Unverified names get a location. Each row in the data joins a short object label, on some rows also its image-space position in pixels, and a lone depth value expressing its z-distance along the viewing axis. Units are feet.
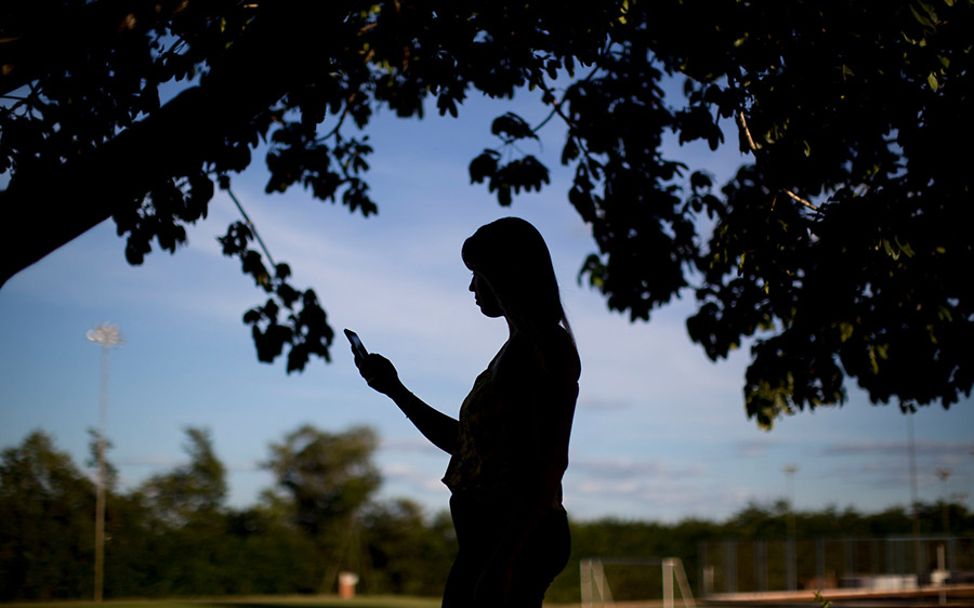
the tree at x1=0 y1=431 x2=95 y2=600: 131.64
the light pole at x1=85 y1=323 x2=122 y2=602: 134.21
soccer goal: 148.56
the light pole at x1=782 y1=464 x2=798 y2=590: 135.13
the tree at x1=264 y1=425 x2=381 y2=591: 175.82
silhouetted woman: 9.86
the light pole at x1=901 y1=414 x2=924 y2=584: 126.10
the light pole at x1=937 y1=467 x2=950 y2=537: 161.58
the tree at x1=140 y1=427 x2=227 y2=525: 151.74
